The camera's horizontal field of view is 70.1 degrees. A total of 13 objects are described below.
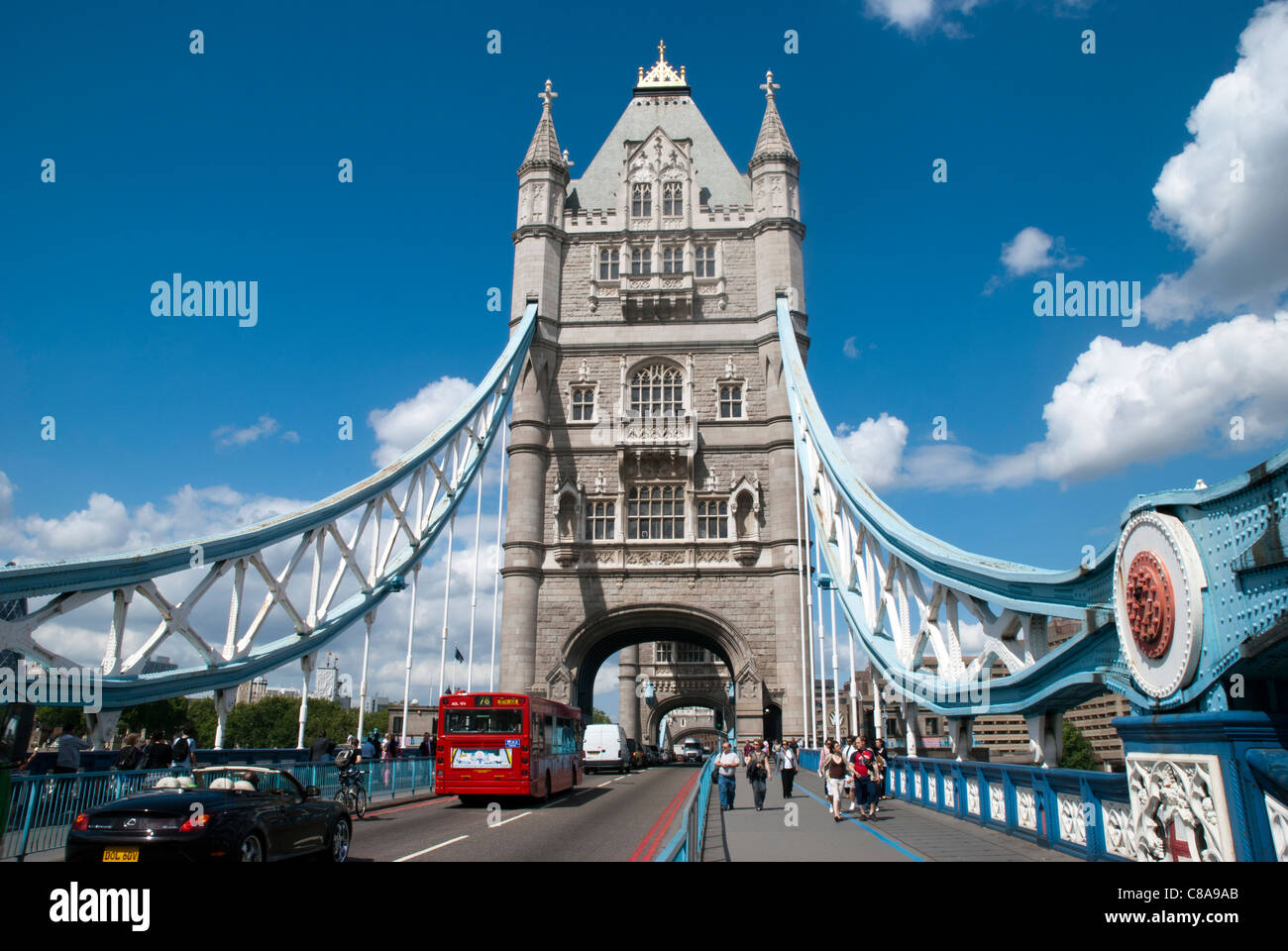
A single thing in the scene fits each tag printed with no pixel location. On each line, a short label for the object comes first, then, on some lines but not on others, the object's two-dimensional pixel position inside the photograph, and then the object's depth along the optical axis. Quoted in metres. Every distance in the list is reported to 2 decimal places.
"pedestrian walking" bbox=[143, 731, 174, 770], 13.68
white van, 36.00
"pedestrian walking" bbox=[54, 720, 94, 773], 12.13
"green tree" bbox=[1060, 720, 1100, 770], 92.12
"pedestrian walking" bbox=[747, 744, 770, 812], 15.95
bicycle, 15.23
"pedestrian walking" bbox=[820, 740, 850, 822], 14.64
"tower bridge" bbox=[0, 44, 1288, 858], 15.20
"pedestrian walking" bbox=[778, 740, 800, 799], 17.53
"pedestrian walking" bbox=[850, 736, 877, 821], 14.80
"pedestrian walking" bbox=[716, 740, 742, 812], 16.67
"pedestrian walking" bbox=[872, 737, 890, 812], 18.67
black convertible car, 7.46
